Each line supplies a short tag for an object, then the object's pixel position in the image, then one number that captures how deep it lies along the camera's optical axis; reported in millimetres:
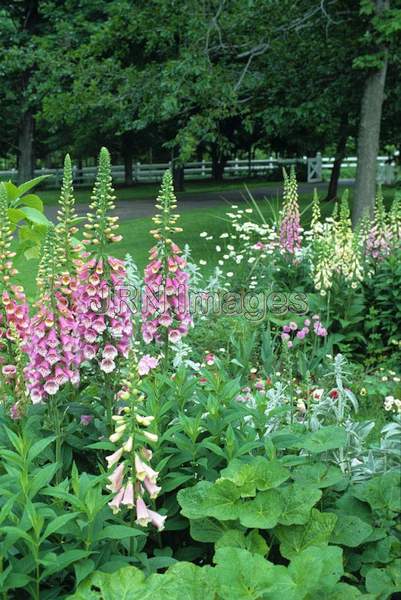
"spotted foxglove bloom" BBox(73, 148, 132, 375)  3229
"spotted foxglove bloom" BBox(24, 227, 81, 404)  3162
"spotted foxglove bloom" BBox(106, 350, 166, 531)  2445
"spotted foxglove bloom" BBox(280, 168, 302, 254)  8344
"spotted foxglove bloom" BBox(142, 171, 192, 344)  3781
